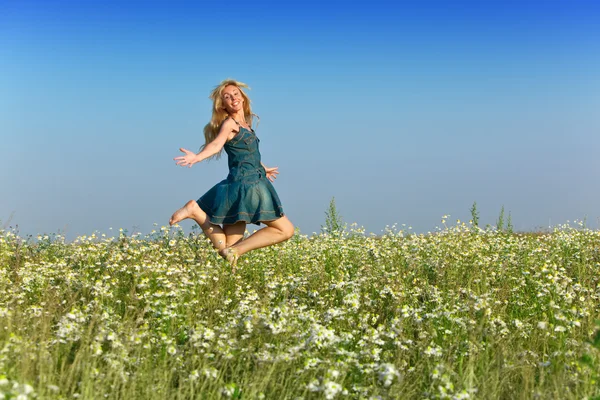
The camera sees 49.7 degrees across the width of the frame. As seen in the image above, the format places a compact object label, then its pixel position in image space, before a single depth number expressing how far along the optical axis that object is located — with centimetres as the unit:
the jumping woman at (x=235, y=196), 962
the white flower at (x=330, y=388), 427
